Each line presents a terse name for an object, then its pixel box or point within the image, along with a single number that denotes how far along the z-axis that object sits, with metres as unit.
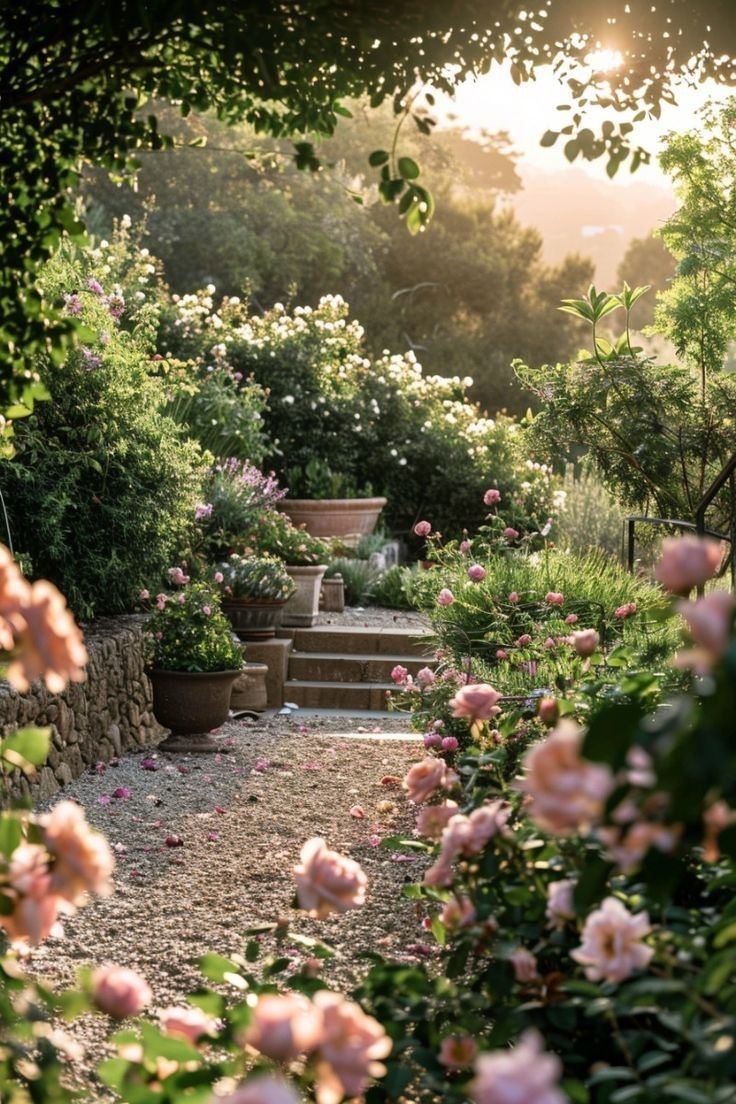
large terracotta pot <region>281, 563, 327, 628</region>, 9.23
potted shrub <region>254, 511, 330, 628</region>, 9.25
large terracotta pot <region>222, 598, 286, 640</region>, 8.56
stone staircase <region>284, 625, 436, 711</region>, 8.55
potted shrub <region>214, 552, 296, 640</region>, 8.55
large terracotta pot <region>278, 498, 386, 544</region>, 11.52
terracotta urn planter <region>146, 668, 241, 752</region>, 6.84
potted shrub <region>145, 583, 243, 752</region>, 6.85
